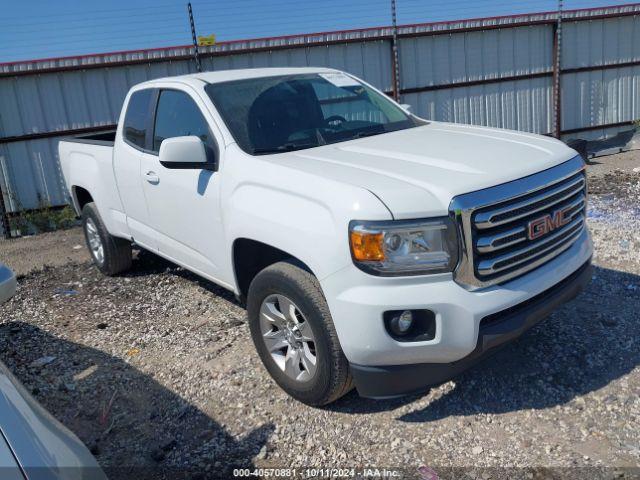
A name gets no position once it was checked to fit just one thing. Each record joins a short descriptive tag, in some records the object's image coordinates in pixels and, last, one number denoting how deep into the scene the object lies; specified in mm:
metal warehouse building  9234
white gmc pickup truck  2844
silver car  1592
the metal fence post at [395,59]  10625
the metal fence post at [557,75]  11711
